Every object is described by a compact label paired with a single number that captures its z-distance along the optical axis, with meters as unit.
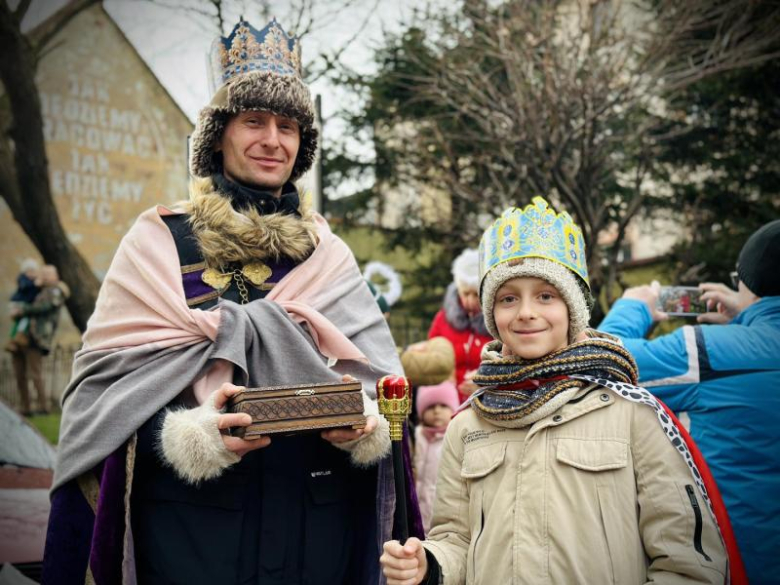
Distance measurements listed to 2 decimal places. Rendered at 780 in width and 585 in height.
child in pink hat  5.64
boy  2.19
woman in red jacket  6.09
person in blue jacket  3.14
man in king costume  2.49
